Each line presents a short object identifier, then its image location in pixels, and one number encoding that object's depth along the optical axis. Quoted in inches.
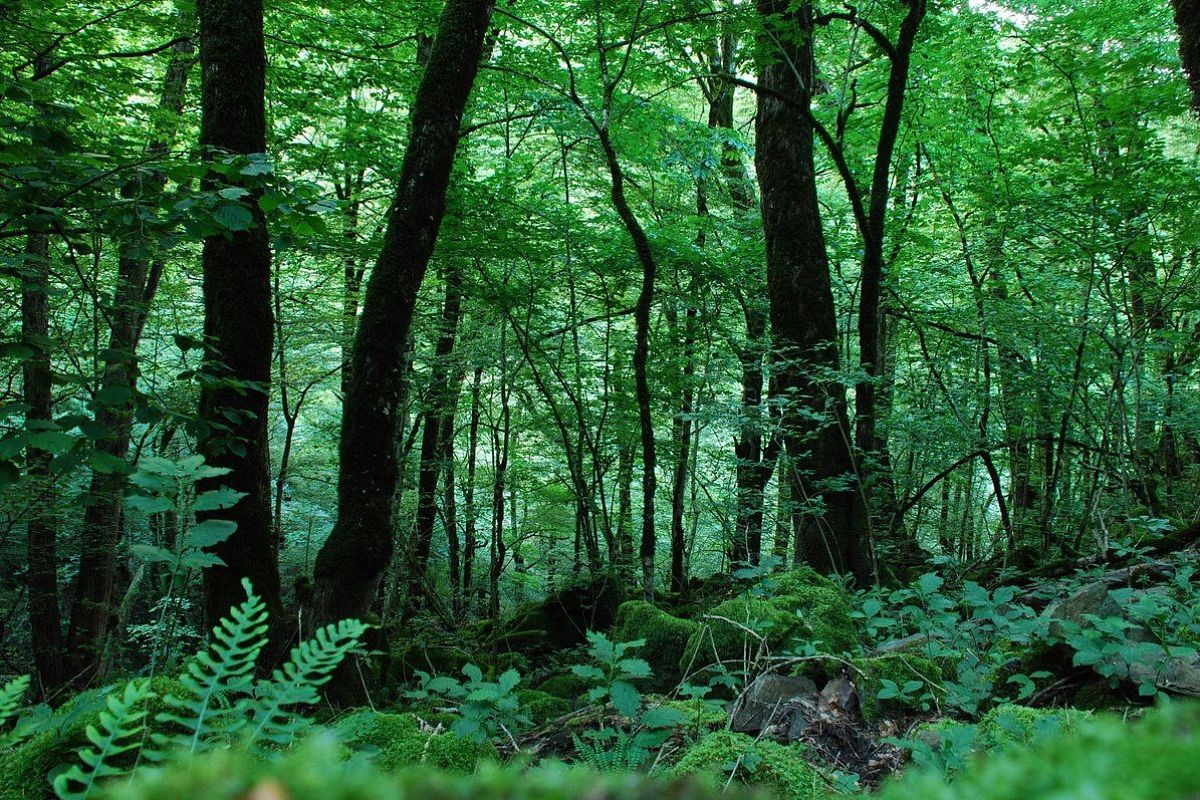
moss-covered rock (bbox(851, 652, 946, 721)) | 115.3
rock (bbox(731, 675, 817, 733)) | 110.3
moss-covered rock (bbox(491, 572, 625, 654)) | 296.0
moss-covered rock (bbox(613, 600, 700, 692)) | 156.9
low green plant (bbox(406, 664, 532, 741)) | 83.0
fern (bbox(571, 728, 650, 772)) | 76.1
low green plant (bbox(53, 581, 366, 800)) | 35.1
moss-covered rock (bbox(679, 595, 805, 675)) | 130.3
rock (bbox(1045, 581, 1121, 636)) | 133.0
